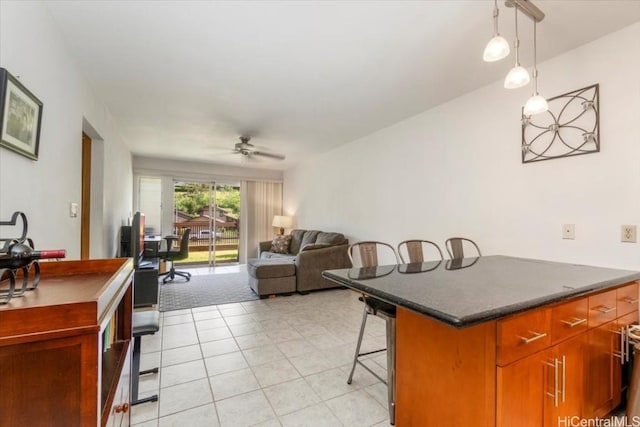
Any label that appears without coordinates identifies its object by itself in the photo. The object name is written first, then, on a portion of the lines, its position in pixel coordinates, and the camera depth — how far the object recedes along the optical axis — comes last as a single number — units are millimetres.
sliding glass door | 6973
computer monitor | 3404
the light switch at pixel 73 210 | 2223
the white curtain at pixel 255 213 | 7242
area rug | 4023
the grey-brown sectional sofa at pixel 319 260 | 4441
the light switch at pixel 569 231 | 2275
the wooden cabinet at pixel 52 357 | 650
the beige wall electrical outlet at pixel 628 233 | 1985
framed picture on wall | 1310
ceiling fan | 4559
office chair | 5186
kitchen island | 1121
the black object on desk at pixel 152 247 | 4895
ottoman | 4199
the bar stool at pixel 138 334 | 1787
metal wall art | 2186
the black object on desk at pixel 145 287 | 3635
